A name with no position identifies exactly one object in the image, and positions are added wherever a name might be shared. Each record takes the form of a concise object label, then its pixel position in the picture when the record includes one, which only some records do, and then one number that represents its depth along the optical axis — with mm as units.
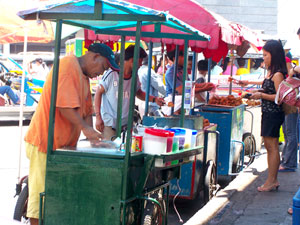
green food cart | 3781
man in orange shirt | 4051
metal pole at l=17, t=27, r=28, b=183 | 6972
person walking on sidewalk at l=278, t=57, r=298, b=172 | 8766
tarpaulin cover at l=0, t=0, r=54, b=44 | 7289
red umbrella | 7367
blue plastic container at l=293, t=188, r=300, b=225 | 3387
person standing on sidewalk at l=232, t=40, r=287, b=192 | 6625
